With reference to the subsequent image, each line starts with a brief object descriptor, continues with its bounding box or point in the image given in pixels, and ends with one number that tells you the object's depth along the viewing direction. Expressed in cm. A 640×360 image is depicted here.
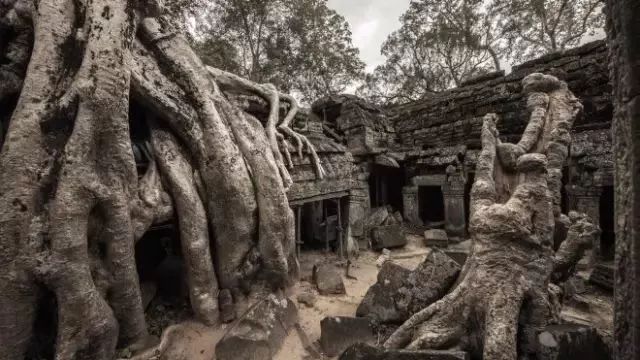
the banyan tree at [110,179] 221
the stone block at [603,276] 400
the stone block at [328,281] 412
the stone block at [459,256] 449
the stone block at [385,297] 311
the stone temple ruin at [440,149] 524
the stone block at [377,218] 732
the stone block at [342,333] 288
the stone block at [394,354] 209
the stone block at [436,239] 673
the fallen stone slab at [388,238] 646
